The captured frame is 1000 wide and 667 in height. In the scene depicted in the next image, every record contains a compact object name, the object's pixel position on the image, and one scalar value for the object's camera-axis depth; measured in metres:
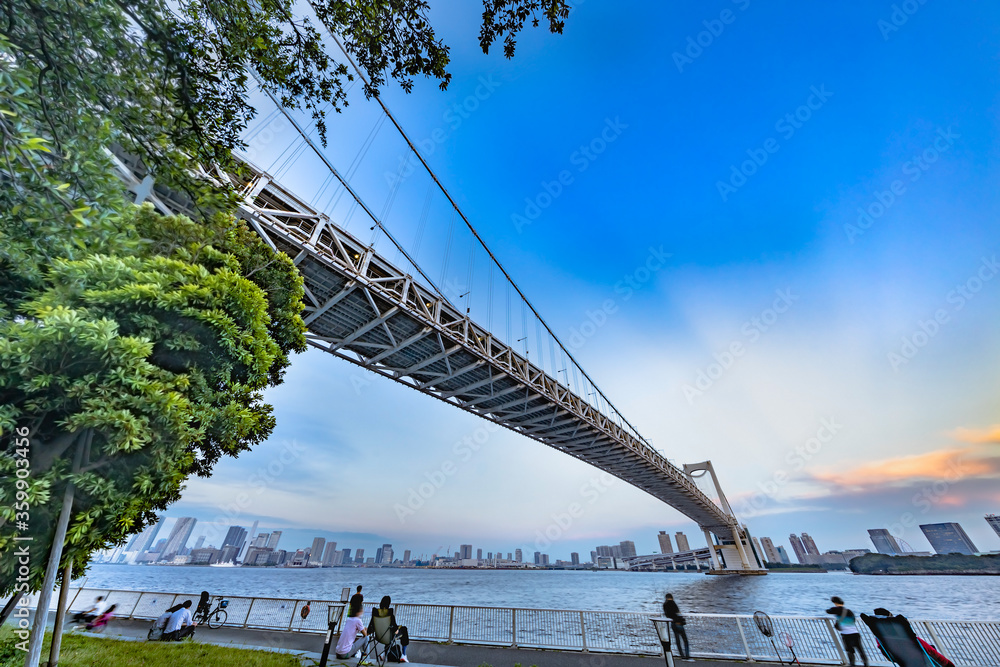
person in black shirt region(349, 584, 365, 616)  6.84
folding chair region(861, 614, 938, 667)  5.23
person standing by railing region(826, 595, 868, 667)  6.14
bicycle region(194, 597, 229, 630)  9.07
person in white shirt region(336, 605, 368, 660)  6.47
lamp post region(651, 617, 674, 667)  5.73
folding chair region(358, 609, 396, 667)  6.21
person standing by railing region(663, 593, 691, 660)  6.78
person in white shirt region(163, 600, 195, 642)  7.48
